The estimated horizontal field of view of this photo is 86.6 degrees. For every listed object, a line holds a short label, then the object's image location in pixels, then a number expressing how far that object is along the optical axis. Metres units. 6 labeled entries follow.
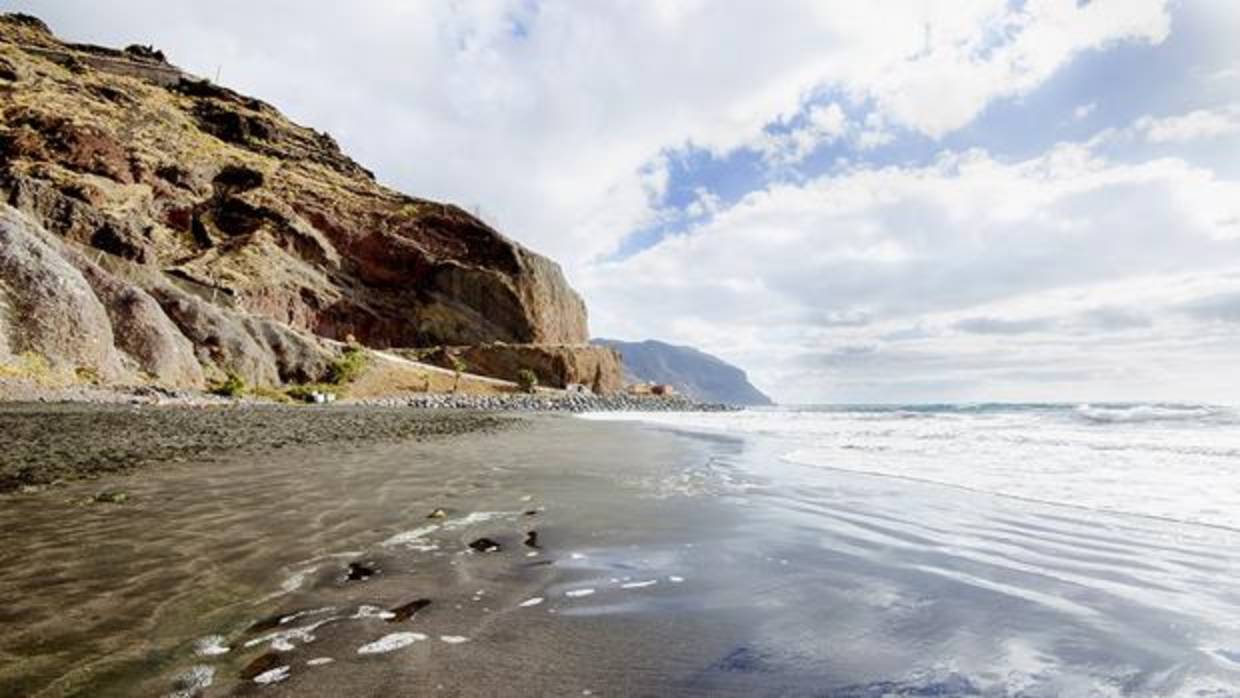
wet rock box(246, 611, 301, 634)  3.40
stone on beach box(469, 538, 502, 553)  5.49
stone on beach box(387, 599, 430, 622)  3.67
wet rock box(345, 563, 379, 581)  4.48
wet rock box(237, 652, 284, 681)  2.83
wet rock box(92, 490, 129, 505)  6.91
